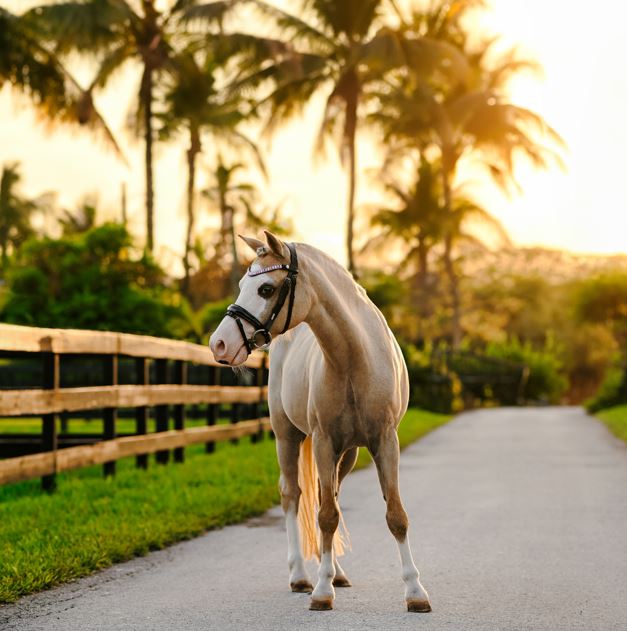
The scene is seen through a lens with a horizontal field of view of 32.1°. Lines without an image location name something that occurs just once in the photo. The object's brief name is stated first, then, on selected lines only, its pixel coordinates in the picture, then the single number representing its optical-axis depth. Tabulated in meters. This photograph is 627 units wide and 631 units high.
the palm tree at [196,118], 38.50
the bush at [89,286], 22.16
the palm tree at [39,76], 31.12
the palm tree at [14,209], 70.12
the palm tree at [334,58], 32.56
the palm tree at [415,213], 46.03
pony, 5.14
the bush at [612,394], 29.17
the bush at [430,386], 30.20
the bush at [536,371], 43.88
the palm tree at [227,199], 43.22
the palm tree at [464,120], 39.78
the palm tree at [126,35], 31.39
